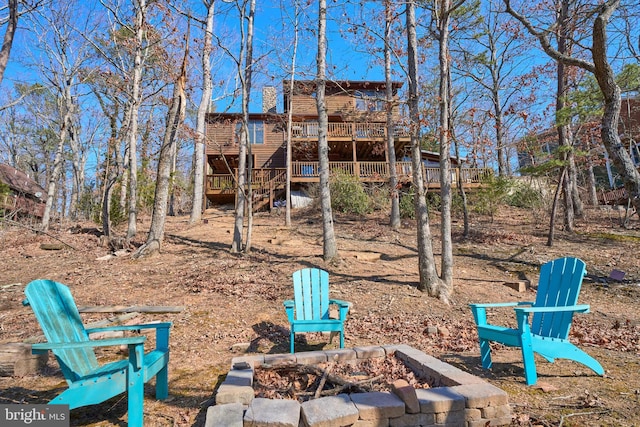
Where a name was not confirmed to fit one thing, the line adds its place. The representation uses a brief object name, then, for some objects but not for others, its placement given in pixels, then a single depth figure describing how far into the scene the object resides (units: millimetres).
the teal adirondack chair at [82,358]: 2072
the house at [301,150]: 16766
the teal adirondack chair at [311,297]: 4250
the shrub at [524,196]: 13984
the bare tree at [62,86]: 11966
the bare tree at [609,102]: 3604
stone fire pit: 1865
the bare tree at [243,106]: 8828
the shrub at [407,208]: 14477
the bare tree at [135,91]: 9492
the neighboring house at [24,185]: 19844
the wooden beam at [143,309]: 4165
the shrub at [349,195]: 14562
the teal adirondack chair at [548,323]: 2791
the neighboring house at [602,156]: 9959
